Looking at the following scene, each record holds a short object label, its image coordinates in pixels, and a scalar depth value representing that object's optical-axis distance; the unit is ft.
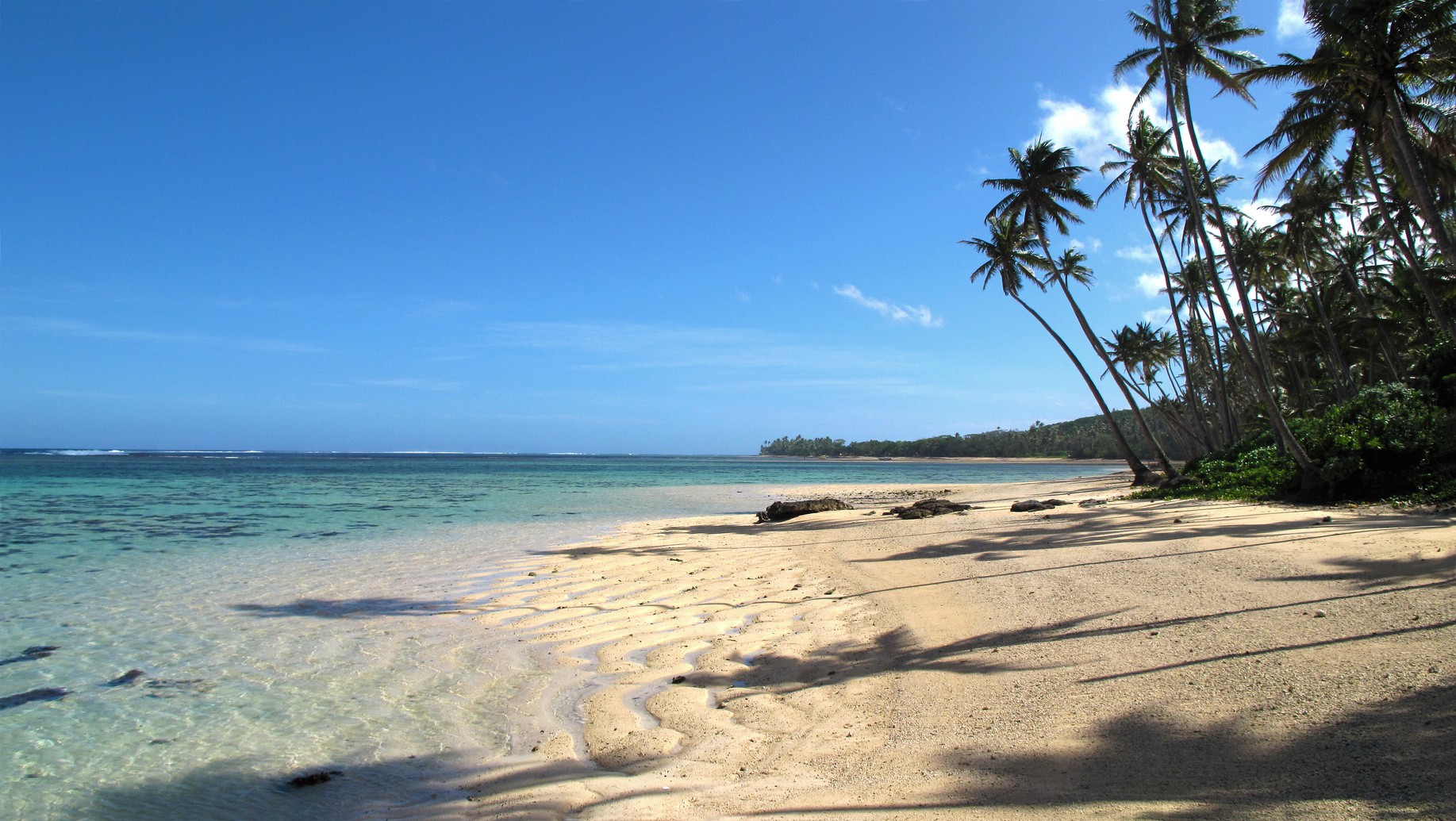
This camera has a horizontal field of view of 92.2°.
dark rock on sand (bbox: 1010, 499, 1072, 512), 51.24
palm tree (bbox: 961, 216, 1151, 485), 86.07
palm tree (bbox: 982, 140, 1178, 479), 78.54
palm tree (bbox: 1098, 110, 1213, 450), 78.43
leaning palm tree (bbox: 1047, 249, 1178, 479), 76.07
